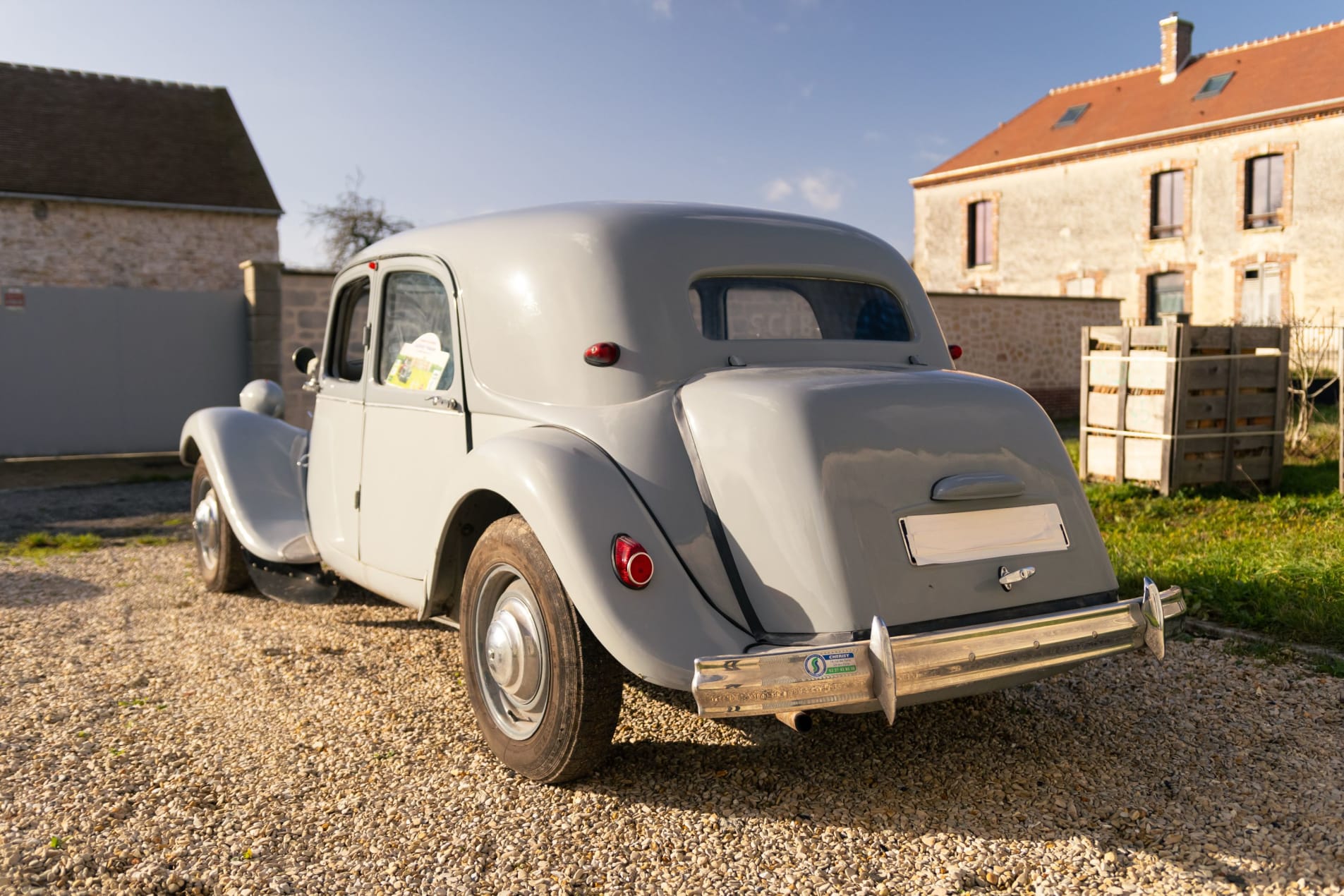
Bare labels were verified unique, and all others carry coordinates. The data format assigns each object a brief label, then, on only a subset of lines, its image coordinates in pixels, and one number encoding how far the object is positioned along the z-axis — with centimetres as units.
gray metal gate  1233
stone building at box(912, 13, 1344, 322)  2269
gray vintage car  274
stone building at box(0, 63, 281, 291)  2033
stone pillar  1212
